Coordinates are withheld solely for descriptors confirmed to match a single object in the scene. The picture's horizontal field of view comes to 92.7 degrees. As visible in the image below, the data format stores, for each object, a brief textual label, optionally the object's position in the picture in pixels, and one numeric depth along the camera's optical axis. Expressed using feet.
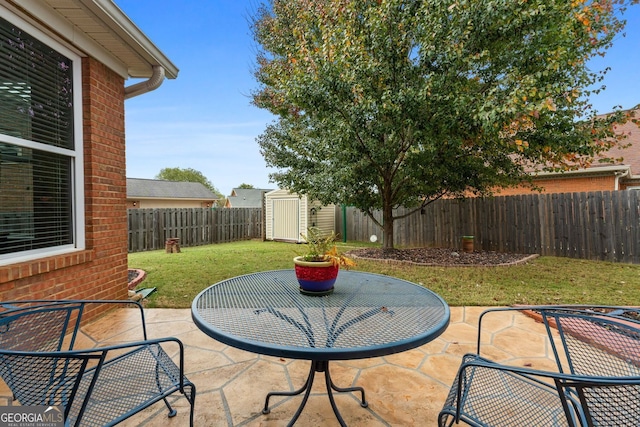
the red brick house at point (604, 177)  30.19
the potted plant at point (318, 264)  6.15
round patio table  4.11
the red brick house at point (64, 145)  8.21
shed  36.04
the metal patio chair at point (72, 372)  3.44
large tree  15.44
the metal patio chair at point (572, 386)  3.02
